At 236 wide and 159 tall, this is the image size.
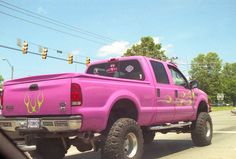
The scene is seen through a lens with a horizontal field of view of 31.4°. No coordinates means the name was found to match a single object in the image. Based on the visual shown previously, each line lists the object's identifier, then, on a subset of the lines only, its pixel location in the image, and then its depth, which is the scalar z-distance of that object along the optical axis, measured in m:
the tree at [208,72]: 93.44
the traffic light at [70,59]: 36.34
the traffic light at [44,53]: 33.44
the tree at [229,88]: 116.97
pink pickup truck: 6.42
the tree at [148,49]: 52.09
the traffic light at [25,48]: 30.97
